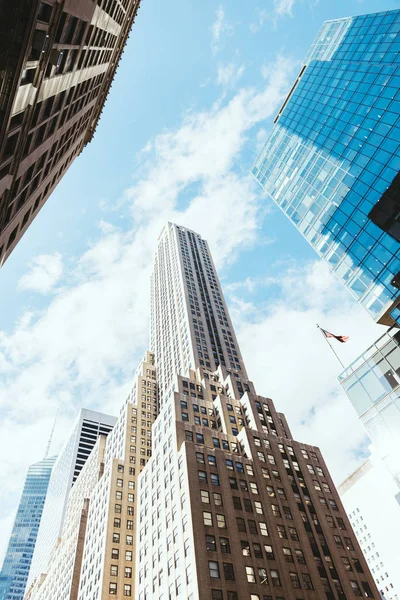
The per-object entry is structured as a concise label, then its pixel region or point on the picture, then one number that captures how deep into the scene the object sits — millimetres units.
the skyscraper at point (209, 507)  55938
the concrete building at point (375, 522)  128625
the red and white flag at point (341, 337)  46344
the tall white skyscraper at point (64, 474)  144875
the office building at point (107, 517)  78062
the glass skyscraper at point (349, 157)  44406
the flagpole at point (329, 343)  47634
